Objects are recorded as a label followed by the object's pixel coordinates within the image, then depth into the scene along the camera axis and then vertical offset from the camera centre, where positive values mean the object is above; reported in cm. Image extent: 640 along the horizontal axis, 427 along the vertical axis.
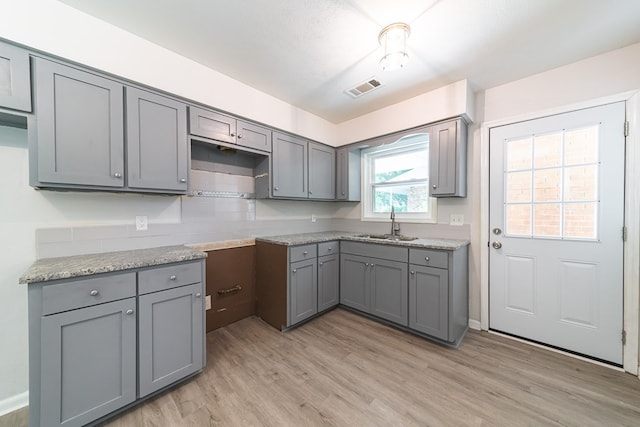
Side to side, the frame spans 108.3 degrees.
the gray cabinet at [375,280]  239 -77
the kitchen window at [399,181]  284 +40
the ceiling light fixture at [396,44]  159 +115
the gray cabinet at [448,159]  234 +54
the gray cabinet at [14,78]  127 +74
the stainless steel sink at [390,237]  272 -33
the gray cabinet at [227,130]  201 +79
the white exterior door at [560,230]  186 -17
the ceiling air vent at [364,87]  232 +131
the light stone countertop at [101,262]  121 -32
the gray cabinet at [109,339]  120 -77
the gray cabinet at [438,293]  209 -78
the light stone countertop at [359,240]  218 -32
